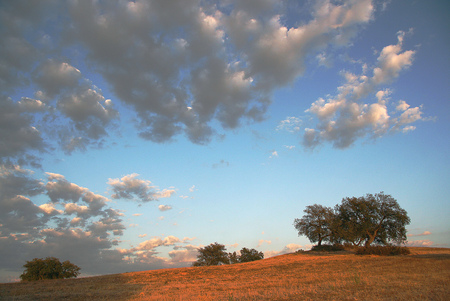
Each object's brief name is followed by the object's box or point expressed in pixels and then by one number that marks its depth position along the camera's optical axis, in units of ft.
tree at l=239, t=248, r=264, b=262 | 270.83
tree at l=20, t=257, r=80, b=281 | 138.51
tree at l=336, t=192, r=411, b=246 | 166.09
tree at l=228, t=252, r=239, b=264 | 252.62
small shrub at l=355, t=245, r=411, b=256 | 131.54
